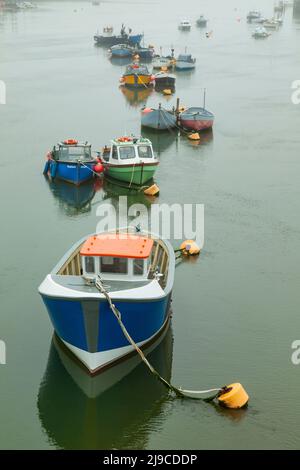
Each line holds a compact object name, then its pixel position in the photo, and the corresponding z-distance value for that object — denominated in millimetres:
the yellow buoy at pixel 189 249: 28609
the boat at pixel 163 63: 86500
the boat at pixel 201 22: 149375
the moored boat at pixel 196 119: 49781
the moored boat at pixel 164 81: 72312
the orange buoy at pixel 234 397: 17859
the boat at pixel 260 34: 128250
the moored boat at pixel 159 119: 49875
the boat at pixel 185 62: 84812
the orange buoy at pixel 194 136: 48712
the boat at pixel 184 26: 136750
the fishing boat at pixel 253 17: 159750
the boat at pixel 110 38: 109312
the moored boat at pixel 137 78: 72375
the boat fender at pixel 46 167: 40000
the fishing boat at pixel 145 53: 95250
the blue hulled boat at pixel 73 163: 38000
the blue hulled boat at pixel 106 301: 18312
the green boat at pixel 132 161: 37312
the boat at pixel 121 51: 97250
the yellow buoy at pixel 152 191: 37000
